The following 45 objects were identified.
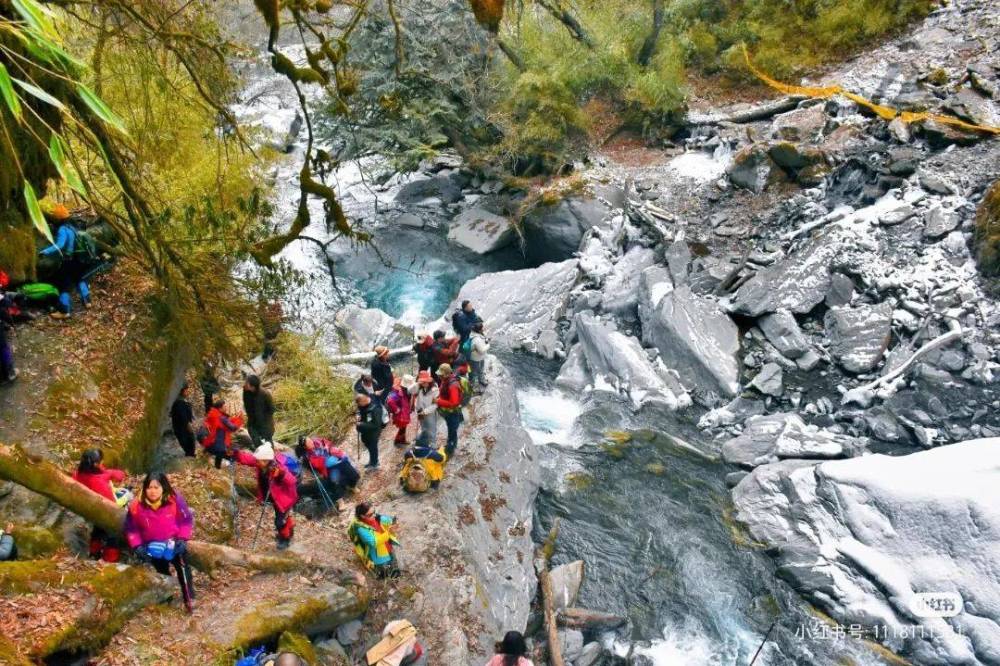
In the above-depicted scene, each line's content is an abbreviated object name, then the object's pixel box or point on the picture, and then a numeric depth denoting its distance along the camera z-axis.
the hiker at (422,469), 8.47
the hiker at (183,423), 7.84
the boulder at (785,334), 13.49
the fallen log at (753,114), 19.58
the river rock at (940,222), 13.66
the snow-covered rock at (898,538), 8.14
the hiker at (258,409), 7.95
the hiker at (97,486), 5.58
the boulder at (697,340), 13.47
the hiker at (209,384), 8.25
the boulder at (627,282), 15.71
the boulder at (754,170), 17.25
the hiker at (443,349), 9.83
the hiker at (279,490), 6.90
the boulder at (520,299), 15.97
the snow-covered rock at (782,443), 11.33
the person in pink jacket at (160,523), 5.27
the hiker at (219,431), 7.92
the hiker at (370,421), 8.16
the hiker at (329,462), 8.15
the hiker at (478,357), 10.17
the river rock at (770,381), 12.91
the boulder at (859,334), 12.82
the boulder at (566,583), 8.57
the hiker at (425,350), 9.77
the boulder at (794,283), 14.04
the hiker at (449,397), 8.64
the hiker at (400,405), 9.21
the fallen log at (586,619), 8.28
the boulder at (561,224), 18.59
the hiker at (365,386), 8.53
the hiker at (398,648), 6.04
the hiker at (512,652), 5.01
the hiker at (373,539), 6.91
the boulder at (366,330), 14.58
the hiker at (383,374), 9.16
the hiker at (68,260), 7.25
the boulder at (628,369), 13.47
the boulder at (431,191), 21.64
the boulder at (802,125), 17.73
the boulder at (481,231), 19.38
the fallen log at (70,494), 5.02
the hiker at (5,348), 6.63
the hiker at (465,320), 10.23
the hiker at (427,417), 8.97
